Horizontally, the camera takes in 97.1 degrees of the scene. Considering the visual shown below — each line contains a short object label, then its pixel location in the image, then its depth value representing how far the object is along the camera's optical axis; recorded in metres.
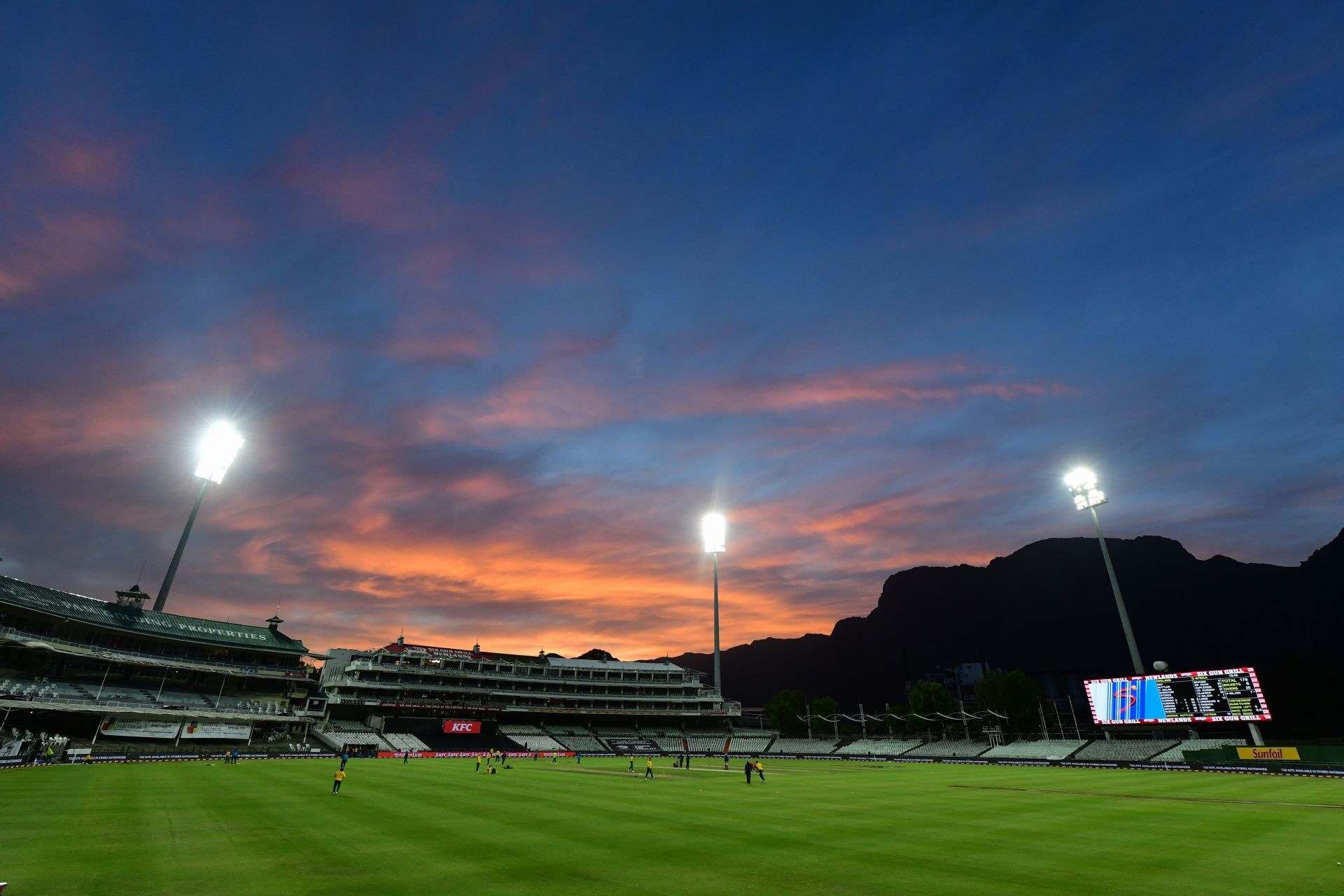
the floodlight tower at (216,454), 76.38
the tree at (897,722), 100.69
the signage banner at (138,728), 64.38
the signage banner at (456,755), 78.50
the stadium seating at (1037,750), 71.62
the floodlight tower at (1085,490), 75.44
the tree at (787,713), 110.12
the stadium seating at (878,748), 89.62
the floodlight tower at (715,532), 115.06
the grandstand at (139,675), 62.38
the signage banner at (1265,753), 51.91
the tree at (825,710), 107.54
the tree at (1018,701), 84.38
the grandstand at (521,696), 100.69
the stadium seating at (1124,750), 64.12
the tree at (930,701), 93.88
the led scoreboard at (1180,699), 54.53
